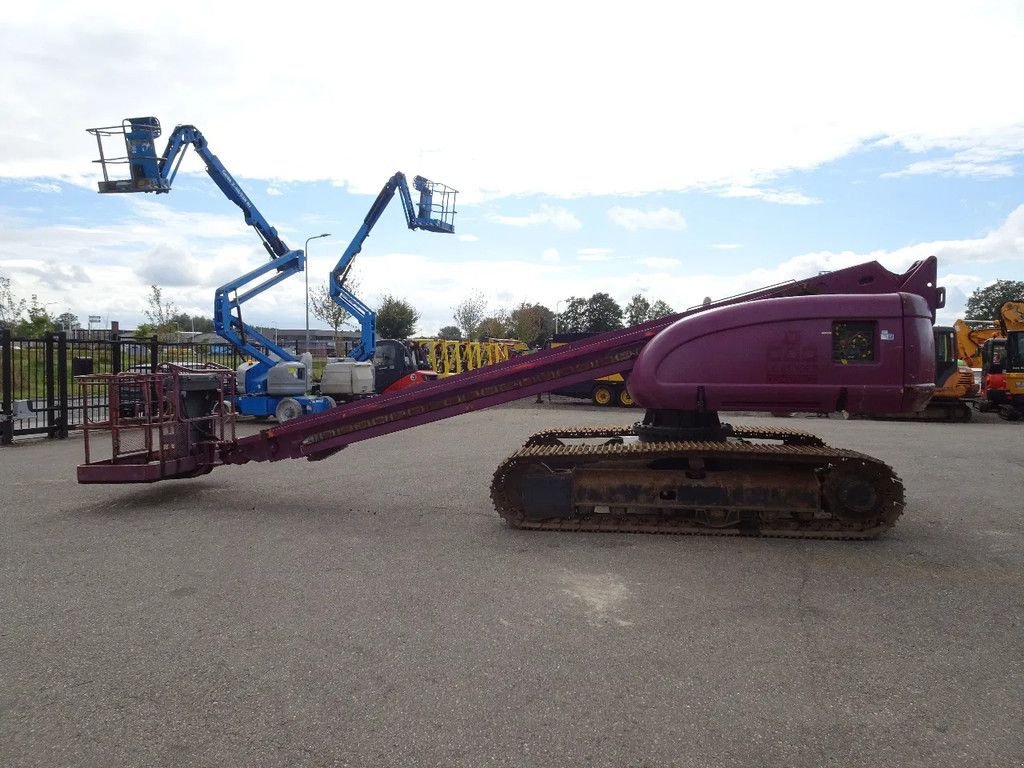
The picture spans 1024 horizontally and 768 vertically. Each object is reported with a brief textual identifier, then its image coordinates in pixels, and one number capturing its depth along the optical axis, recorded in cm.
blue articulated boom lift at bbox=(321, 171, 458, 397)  2067
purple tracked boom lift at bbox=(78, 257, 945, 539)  637
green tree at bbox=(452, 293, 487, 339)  7044
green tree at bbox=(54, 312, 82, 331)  4475
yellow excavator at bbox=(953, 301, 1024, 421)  2031
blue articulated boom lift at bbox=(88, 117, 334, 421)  1575
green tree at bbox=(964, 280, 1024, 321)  8294
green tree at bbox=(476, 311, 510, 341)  6819
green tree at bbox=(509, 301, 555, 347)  6894
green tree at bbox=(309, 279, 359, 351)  4212
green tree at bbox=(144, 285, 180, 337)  4016
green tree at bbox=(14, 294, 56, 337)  3180
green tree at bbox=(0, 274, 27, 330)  3656
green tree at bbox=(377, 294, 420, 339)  6116
